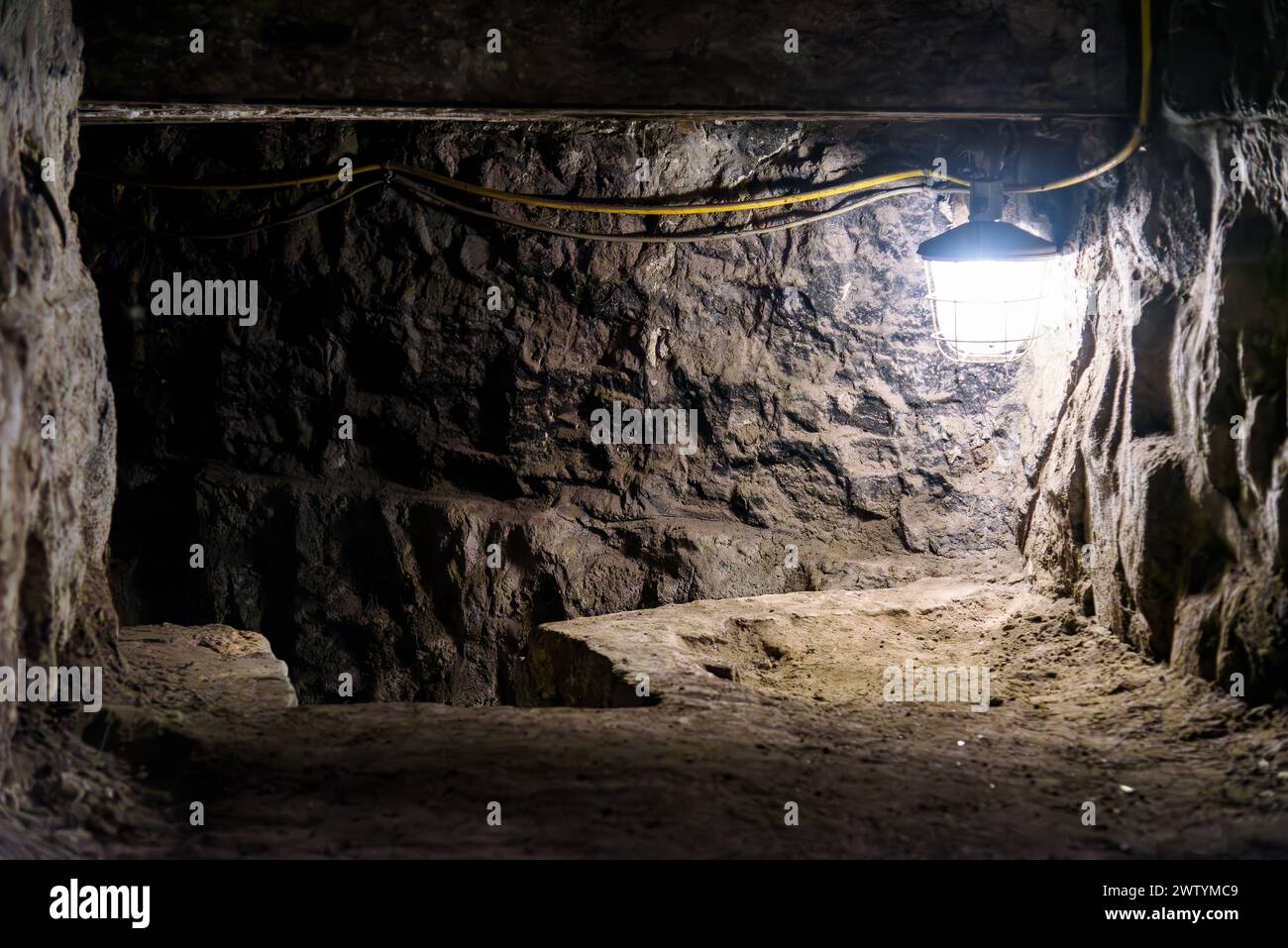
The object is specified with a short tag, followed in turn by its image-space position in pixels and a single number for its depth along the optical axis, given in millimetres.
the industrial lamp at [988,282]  3566
